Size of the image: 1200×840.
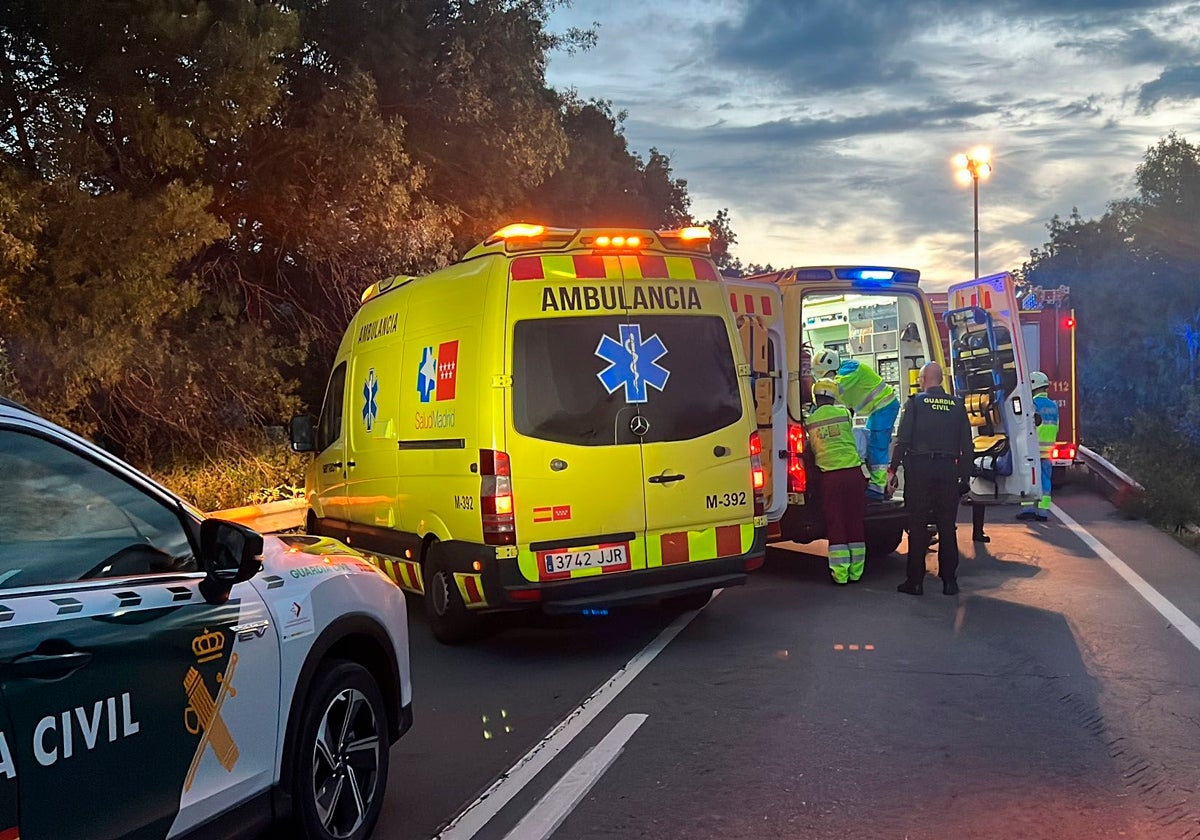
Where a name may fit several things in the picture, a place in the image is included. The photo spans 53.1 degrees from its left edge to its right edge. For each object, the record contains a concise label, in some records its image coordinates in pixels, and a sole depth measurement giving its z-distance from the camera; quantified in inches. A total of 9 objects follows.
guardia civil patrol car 109.6
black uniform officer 365.4
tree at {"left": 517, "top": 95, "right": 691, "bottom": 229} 1042.7
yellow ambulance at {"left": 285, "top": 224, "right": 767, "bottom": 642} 273.6
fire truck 638.5
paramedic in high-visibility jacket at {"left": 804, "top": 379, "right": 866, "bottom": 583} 378.3
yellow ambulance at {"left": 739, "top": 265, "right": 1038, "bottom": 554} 372.2
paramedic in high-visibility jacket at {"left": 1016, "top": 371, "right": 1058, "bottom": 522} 547.5
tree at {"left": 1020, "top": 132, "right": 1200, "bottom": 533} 1196.5
